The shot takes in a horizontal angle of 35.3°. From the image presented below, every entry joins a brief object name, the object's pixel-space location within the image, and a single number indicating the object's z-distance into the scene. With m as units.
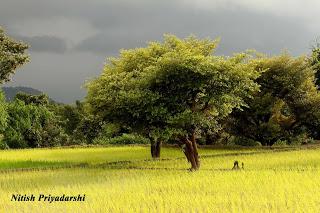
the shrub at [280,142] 58.21
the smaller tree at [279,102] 50.84
